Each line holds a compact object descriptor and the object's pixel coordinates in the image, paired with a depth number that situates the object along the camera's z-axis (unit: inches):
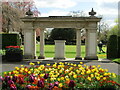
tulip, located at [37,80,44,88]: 227.9
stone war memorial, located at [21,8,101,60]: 666.2
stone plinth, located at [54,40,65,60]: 683.4
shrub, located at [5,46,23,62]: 647.1
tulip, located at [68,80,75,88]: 231.8
